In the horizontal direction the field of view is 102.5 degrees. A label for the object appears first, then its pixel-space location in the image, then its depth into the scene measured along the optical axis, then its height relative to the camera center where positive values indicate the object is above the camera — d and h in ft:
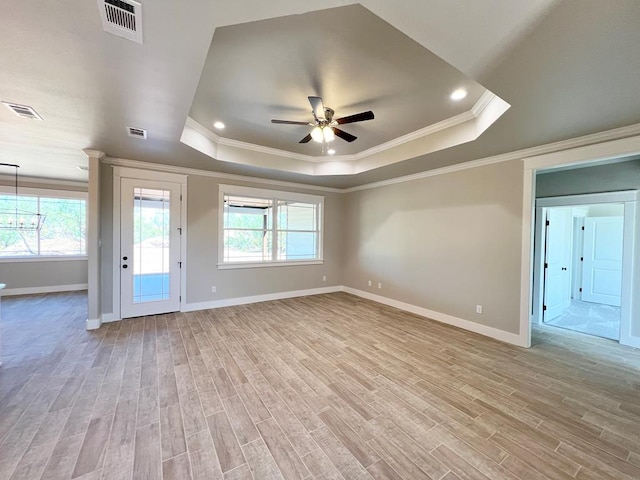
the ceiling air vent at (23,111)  8.25 +4.03
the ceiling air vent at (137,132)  10.04 +4.04
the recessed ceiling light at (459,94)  8.89 +5.13
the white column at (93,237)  12.84 -0.27
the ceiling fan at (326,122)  8.78 +4.21
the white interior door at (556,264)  15.42 -1.50
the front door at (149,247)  14.40 -0.84
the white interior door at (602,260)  18.22 -1.41
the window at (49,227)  19.26 +0.33
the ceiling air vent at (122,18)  4.40 +3.91
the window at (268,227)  17.57 +0.60
